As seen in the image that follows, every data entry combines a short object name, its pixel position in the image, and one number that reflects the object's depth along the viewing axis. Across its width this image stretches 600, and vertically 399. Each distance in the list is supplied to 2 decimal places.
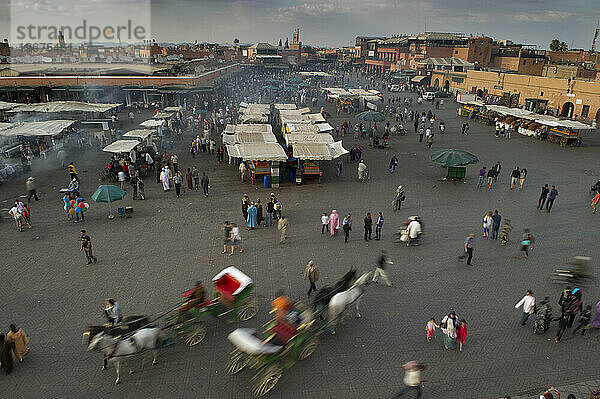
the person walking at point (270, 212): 13.75
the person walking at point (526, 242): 11.66
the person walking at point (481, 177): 18.31
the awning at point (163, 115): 28.61
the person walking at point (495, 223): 12.79
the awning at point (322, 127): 24.52
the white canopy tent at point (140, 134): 21.77
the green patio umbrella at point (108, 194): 13.46
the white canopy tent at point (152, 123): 24.27
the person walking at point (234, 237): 11.69
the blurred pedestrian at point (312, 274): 9.63
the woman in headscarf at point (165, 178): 17.08
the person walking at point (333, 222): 12.94
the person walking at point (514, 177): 18.06
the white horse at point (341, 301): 8.14
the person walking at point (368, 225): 12.62
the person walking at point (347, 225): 12.48
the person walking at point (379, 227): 12.66
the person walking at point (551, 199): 14.86
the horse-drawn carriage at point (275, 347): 6.79
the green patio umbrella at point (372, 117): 27.98
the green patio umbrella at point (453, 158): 18.02
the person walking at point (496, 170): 18.42
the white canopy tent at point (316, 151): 18.16
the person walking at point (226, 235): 11.65
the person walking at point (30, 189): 15.31
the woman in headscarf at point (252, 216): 13.45
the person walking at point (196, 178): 17.69
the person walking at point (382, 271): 10.16
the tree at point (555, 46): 81.00
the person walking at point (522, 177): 17.98
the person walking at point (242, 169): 18.75
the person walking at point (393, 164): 20.38
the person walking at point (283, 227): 12.49
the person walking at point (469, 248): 11.19
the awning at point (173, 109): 30.84
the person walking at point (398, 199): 15.41
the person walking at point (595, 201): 15.39
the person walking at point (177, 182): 16.31
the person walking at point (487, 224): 12.88
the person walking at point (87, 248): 10.88
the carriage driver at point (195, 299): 7.91
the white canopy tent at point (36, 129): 20.67
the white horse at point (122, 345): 6.97
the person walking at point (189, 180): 17.47
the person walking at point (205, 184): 16.66
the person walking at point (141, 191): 16.06
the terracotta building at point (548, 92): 35.14
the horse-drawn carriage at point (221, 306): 7.91
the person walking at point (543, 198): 15.20
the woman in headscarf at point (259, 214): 14.14
